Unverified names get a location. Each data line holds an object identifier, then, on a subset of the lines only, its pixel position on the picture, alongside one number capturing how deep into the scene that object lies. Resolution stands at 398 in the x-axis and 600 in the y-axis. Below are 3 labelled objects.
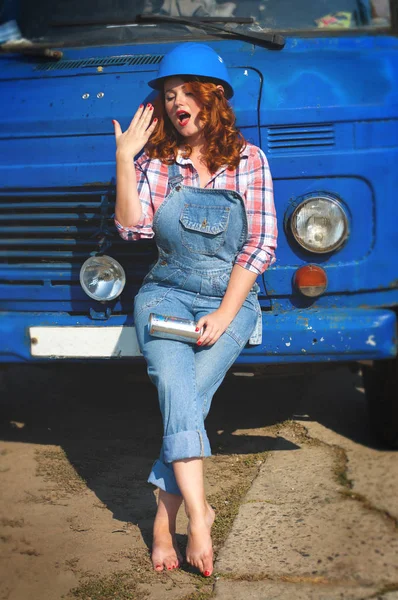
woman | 3.02
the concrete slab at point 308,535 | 2.88
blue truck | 3.30
